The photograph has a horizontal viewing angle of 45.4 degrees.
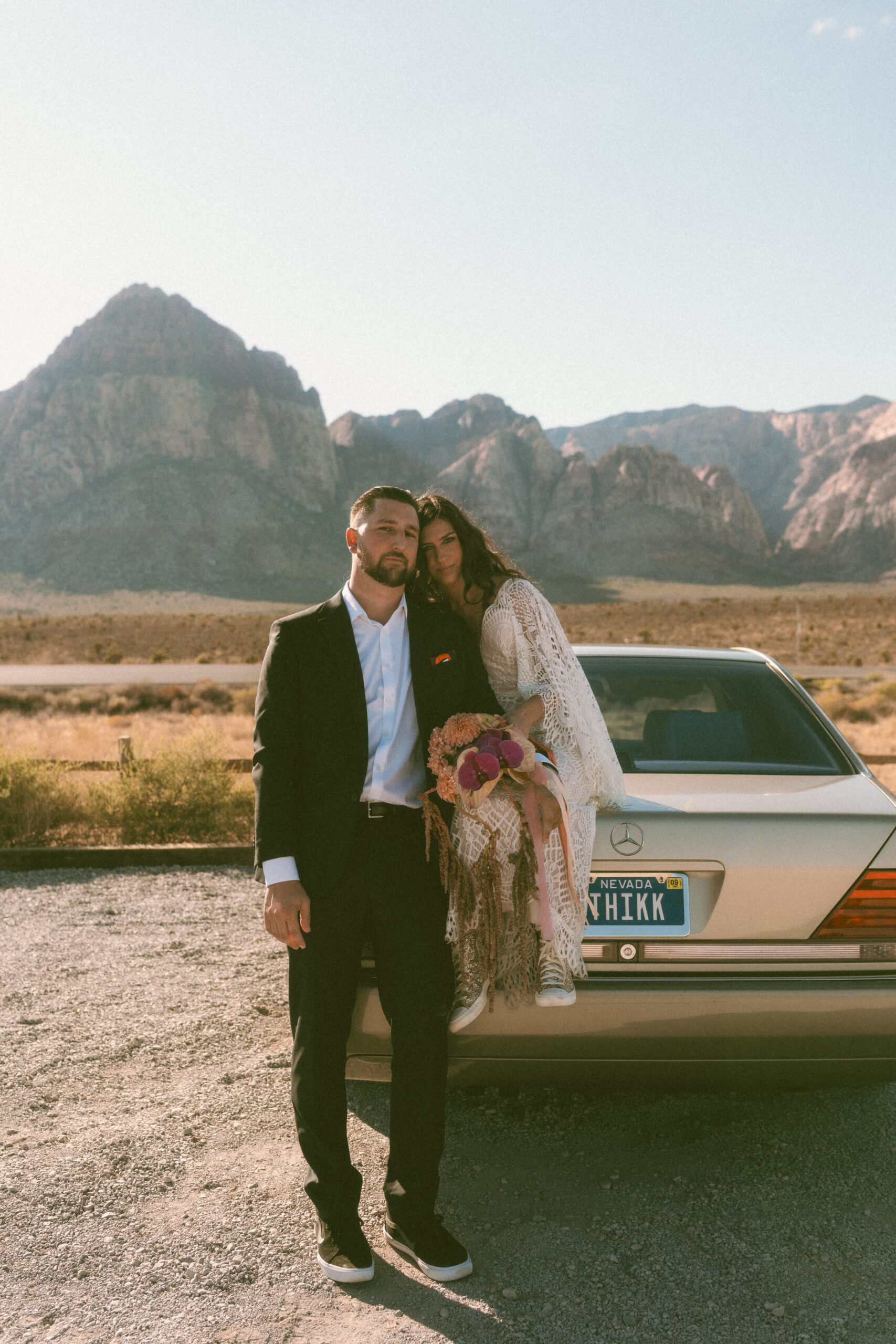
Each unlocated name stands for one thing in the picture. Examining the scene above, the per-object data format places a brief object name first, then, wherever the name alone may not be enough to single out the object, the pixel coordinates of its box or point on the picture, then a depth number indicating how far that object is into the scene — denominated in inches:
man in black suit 106.1
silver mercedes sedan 107.7
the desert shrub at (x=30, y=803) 303.3
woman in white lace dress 106.7
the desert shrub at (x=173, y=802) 311.9
